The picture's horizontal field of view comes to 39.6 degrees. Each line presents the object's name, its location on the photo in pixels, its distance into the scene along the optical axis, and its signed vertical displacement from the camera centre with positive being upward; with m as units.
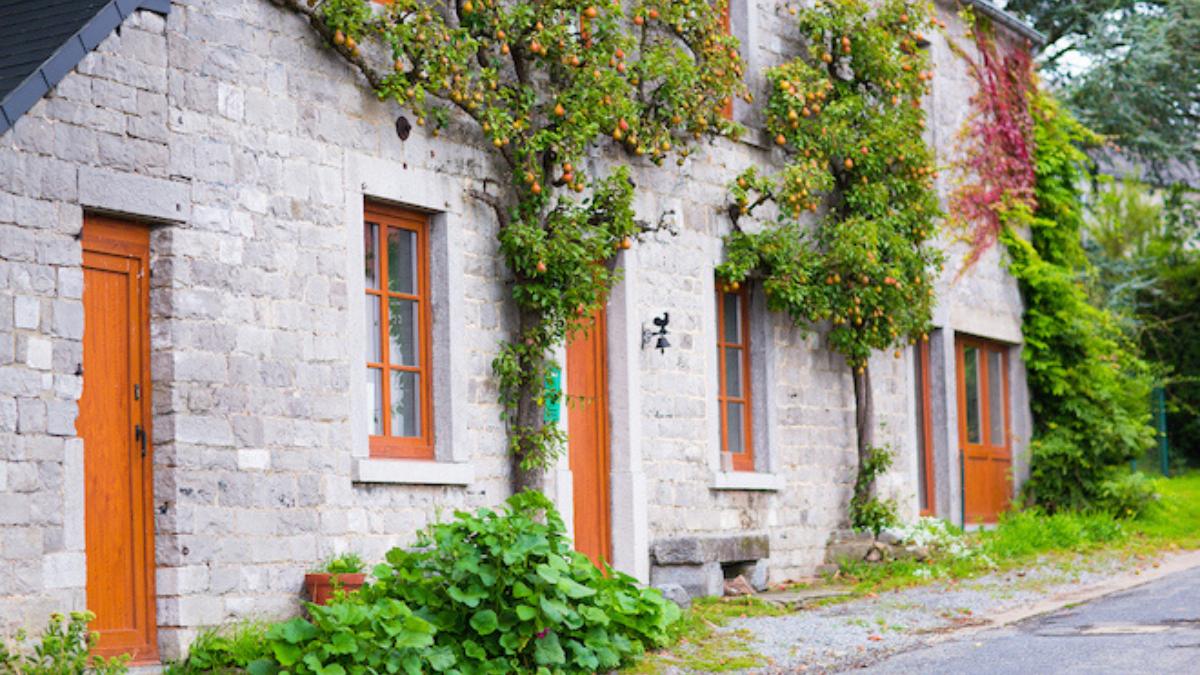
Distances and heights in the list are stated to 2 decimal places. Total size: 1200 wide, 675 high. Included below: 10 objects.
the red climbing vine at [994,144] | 16.61 +2.95
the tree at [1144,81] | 23.03 +4.83
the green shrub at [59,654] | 7.29 -0.86
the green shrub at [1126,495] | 16.67 -0.66
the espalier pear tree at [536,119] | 9.78 +2.05
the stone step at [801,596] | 11.60 -1.13
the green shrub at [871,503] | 13.85 -0.56
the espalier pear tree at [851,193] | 13.04 +1.99
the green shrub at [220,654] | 8.07 -0.97
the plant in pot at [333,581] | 8.80 -0.69
